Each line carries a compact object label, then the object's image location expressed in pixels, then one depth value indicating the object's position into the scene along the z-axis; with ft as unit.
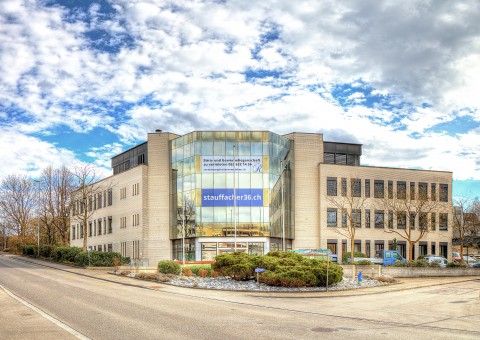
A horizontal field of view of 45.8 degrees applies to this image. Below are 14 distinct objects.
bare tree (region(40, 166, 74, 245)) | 291.24
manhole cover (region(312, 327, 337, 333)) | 55.52
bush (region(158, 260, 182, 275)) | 134.26
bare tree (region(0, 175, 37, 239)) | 358.84
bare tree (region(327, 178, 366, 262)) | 229.66
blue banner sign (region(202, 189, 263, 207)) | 215.31
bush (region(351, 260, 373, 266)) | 151.69
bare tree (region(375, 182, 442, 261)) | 227.81
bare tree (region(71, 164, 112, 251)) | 271.28
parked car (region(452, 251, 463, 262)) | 255.37
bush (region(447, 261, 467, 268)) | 168.67
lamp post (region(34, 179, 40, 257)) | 310.86
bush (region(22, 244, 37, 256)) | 256.44
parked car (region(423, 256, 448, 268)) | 195.23
